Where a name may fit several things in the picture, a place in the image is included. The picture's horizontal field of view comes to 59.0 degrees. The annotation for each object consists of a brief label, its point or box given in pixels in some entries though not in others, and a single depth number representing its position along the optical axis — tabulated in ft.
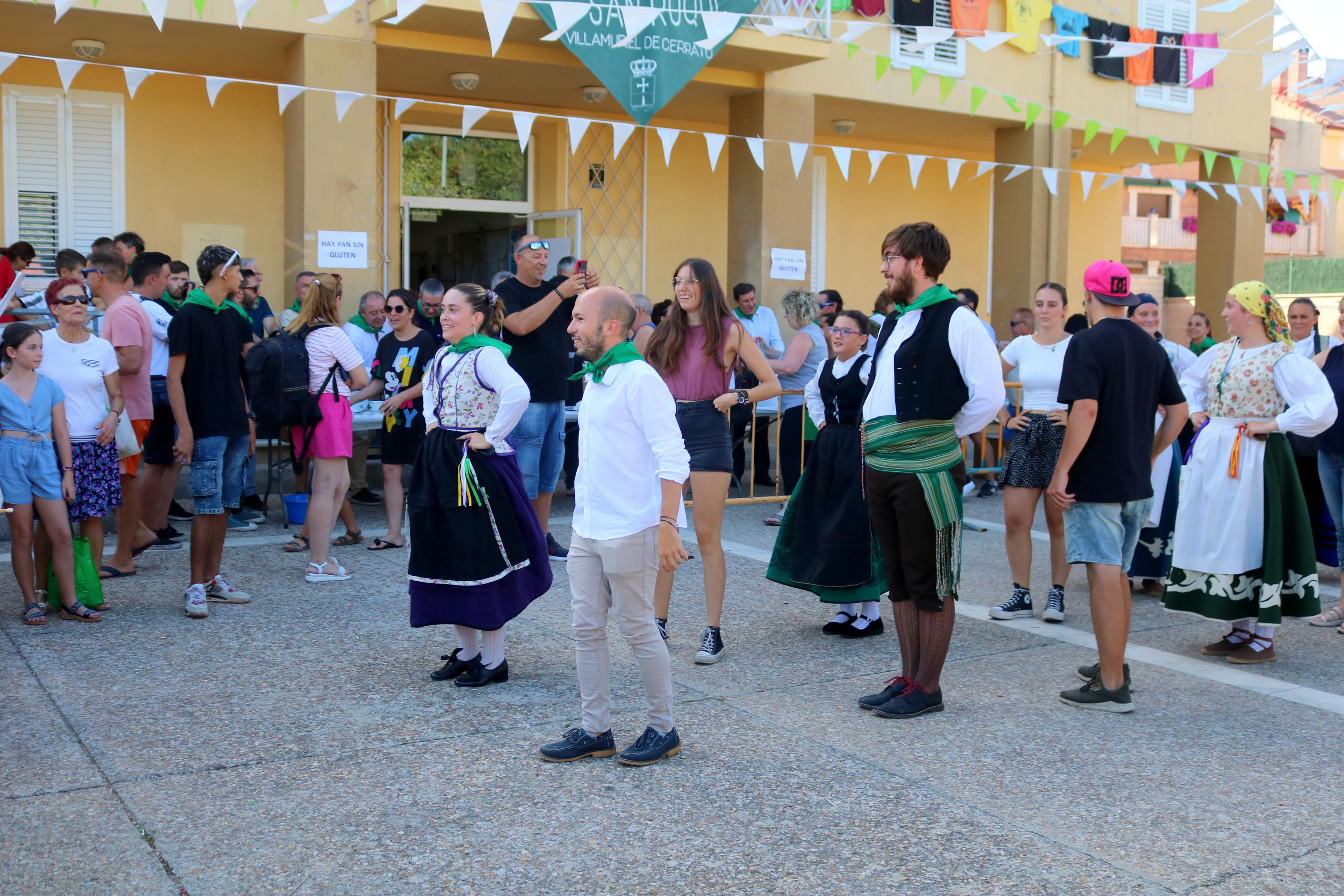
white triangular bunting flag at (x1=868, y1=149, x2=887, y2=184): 40.40
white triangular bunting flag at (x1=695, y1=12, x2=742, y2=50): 37.86
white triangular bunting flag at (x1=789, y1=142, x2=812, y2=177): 41.11
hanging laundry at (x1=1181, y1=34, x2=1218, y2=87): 57.67
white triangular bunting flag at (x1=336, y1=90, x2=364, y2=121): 34.68
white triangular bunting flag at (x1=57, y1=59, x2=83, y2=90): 28.63
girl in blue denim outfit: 19.02
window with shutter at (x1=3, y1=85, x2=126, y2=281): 40.34
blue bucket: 27.25
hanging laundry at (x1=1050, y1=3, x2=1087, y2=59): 52.75
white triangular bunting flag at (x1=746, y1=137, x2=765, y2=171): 42.50
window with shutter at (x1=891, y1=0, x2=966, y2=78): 49.06
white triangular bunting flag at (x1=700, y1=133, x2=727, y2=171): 37.71
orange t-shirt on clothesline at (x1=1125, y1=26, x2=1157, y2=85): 55.26
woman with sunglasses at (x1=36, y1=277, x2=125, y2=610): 20.54
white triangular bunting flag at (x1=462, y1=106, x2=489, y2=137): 32.83
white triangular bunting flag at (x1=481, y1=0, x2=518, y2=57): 29.73
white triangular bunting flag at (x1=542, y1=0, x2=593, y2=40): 31.35
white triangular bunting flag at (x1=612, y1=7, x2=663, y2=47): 30.27
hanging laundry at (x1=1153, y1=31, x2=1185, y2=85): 56.13
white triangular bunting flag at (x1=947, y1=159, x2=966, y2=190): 43.06
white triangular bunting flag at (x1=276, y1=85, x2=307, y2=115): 33.32
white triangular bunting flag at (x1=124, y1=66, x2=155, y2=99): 29.45
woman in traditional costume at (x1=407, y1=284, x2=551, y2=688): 15.93
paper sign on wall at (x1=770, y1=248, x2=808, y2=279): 45.73
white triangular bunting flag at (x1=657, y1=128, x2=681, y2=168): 36.96
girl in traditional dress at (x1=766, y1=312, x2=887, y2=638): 18.94
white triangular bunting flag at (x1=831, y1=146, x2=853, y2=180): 39.87
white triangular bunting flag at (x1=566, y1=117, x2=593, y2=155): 35.58
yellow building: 38.55
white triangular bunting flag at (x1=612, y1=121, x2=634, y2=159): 37.86
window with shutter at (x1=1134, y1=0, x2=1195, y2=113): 56.85
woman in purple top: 17.71
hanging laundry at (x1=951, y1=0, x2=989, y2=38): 48.78
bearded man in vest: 14.60
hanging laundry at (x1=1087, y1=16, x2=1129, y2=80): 54.54
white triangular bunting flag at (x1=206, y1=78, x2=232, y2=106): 31.30
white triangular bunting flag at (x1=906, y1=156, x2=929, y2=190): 41.42
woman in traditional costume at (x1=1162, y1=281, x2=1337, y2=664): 17.99
